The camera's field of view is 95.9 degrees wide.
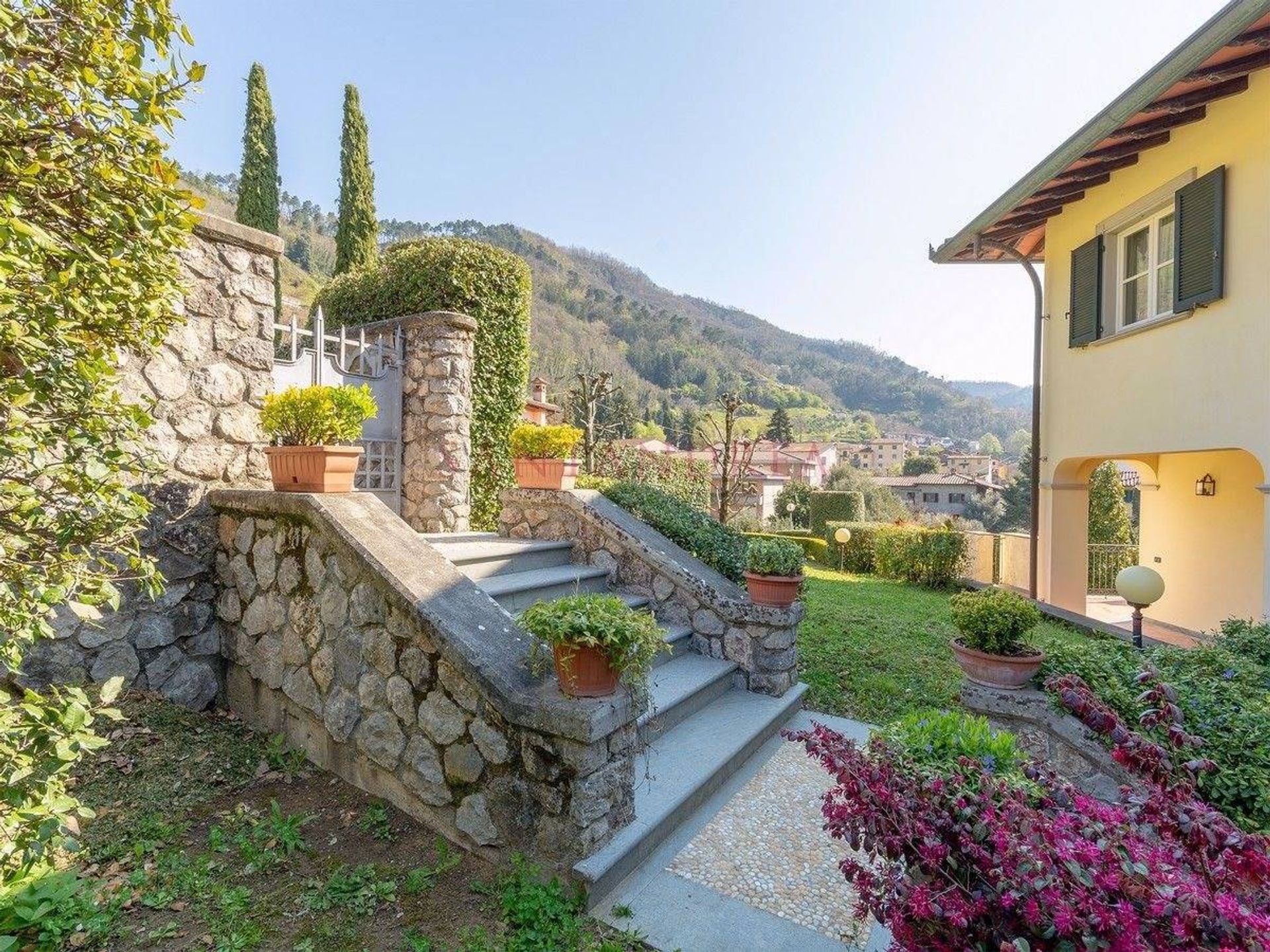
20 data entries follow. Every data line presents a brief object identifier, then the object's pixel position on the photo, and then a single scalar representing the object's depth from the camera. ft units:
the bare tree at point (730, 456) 35.24
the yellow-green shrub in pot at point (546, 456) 17.08
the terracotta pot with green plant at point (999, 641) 10.48
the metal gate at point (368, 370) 16.69
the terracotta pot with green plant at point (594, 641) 7.60
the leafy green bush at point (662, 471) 36.50
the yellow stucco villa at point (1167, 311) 16.62
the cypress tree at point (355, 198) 47.26
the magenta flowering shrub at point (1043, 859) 3.79
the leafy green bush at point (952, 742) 6.15
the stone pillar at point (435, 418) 19.01
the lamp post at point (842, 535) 42.39
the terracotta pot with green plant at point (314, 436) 10.52
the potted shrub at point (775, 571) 14.08
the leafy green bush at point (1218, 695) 7.85
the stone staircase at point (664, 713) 8.62
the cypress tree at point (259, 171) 48.98
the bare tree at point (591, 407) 31.30
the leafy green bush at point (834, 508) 58.13
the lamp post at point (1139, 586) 14.44
